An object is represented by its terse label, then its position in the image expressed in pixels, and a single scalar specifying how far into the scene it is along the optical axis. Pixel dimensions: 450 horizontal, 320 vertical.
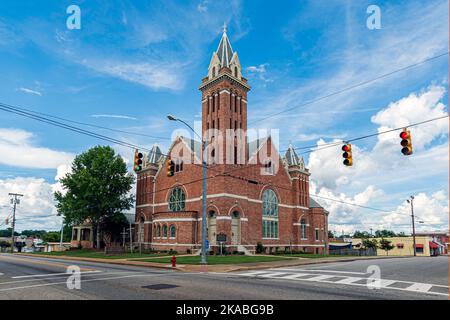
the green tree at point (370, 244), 66.06
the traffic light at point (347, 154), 16.83
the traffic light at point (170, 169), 20.89
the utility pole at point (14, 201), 64.53
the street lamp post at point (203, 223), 22.78
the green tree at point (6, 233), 184.31
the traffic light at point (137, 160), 19.19
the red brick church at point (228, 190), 37.94
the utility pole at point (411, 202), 61.79
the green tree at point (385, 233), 168.75
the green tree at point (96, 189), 47.09
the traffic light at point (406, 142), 14.62
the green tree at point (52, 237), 113.18
